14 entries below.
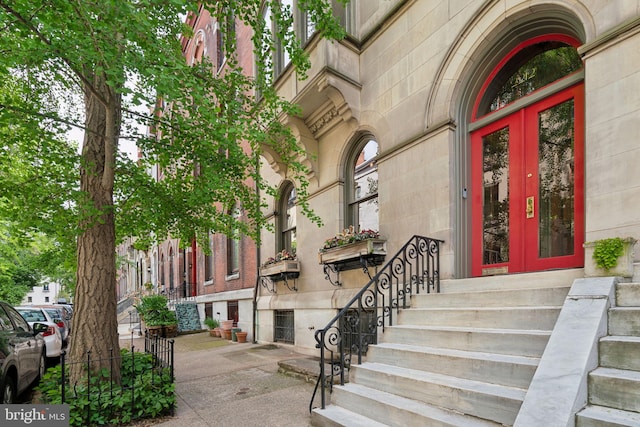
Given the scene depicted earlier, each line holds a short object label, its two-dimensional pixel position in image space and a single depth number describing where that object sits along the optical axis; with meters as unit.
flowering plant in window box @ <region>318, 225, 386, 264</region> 6.91
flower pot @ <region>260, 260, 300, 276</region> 9.57
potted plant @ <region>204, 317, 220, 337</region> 13.62
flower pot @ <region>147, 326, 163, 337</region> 13.91
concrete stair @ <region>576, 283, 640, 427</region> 2.41
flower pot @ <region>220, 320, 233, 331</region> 12.91
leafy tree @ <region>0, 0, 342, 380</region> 4.04
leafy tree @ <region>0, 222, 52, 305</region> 8.05
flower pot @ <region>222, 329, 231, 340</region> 12.73
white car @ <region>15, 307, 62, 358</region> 8.20
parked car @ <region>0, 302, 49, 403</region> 4.86
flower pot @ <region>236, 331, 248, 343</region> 11.84
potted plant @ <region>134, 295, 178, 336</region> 14.01
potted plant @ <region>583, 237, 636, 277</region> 3.57
